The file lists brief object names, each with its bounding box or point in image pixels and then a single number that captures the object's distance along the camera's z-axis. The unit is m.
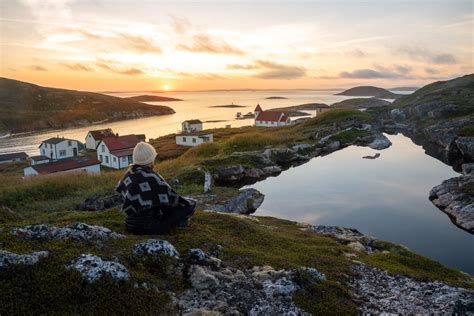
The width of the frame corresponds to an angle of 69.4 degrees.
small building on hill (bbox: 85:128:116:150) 94.81
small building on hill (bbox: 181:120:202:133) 115.06
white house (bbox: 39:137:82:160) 80.50
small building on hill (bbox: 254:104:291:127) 113.31
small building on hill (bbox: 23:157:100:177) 54.75
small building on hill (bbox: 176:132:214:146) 84.94
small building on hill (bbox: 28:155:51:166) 73.47
